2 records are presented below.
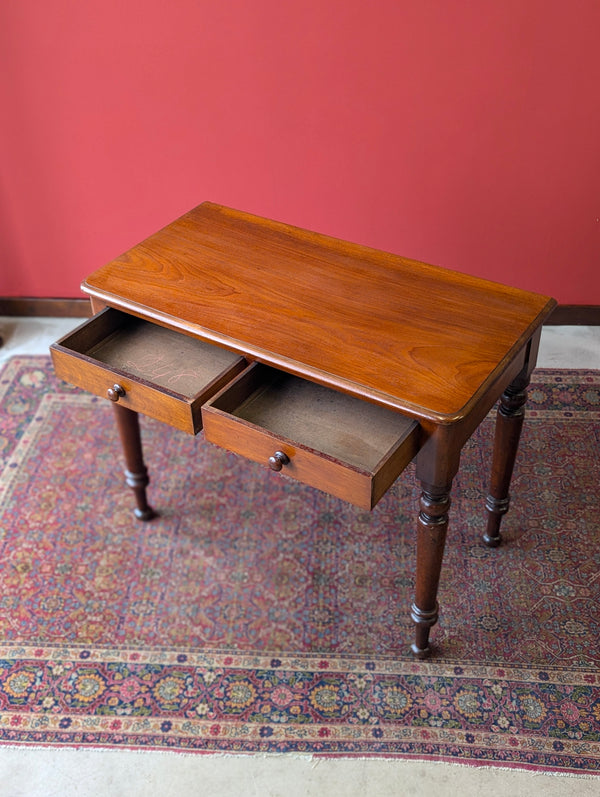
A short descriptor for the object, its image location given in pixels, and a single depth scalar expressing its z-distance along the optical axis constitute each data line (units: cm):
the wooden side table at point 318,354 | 163
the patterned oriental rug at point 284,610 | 193
